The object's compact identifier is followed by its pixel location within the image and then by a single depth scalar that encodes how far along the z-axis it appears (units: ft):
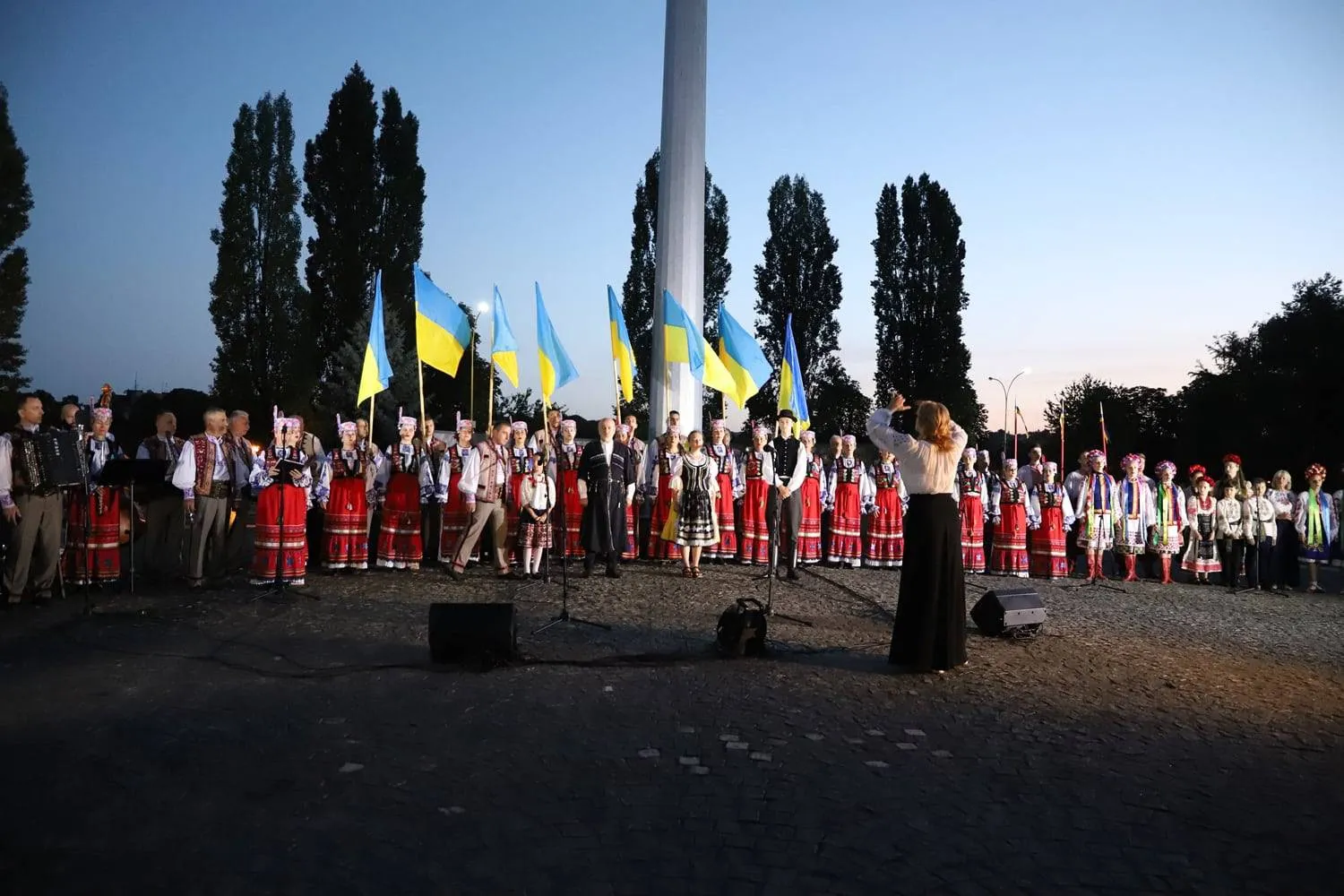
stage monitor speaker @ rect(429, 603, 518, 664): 23.65
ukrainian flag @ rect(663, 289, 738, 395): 48.67
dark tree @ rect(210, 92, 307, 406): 117.80
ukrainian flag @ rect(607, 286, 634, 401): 46.11
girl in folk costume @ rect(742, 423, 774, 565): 48.96
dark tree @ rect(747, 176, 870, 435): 150.51
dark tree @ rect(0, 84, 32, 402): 118.62
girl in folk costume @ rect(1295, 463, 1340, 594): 51.62
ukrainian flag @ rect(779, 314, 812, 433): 47.50
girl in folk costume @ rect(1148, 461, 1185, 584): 50.01
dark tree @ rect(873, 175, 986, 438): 149.28
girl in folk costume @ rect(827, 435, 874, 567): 50.19
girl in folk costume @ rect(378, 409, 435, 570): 42.80
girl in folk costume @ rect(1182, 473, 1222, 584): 50.37
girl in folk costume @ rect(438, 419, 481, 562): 43.86
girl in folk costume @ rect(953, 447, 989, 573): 48.80
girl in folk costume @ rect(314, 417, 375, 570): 41.06
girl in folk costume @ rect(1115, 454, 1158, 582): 49.39
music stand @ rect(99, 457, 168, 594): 32.63
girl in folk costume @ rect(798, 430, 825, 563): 48.83
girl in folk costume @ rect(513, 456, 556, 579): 38.88
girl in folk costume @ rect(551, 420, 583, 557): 43.29
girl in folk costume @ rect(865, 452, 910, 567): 50.21
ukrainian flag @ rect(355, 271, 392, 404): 39.17
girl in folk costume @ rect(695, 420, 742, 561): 48.70
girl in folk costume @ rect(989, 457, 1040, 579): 49.60
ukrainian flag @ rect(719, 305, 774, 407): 47.98
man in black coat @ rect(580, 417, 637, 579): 40.93
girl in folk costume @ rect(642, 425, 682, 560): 47.21
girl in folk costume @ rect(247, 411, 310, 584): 35.76
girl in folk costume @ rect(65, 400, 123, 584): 36.29
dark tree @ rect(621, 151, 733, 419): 127.54
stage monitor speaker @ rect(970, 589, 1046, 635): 28.37
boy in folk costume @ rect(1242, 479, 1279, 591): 49.73
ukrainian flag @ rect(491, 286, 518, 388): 39.34
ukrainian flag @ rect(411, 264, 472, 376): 37.88
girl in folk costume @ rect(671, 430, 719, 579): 41.37
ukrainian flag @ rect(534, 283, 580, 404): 40.32
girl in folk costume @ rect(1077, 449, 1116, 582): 49.19
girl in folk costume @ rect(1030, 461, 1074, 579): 49.65
